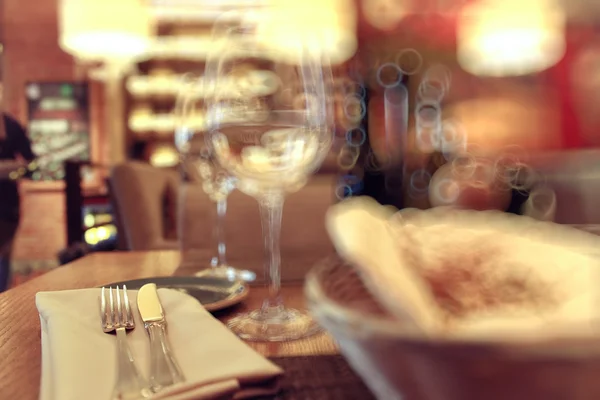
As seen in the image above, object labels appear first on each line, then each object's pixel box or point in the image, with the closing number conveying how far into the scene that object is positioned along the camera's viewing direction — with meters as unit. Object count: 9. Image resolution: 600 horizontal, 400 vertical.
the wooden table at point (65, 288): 0.35
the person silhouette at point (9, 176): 2.72
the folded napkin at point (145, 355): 0.30
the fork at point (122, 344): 0.29
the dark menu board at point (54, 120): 5.27
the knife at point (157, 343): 0.31
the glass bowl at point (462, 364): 0.18
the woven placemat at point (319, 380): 0.32
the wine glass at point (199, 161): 0.79
